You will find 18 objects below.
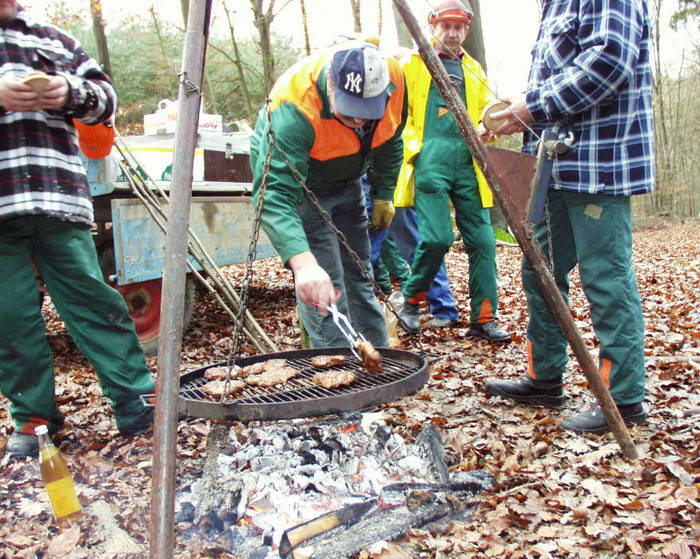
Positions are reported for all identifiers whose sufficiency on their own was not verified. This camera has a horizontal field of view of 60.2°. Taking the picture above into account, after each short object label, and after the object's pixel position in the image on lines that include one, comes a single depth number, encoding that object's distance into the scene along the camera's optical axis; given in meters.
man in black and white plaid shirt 2.82
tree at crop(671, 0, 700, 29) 19.48
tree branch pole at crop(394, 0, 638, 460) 2.42
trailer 4.71
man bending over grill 2.66
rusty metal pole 1.65
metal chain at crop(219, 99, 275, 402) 2.32
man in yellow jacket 4.71
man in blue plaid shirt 2.60
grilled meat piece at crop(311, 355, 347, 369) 2.71
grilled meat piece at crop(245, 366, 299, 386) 2.53
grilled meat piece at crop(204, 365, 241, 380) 2.62
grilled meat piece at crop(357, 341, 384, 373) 2.52
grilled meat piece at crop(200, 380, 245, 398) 2.38
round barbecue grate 2.06
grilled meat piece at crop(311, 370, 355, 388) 2.43
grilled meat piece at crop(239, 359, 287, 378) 2.67
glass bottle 2.49
